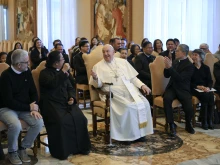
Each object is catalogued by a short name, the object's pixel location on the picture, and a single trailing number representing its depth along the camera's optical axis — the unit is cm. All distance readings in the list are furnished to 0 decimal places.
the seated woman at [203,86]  592
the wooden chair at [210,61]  662
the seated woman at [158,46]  825
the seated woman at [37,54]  895
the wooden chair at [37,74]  472
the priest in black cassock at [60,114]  439
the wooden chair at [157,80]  583
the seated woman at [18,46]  951
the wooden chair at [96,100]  506
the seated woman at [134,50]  739
